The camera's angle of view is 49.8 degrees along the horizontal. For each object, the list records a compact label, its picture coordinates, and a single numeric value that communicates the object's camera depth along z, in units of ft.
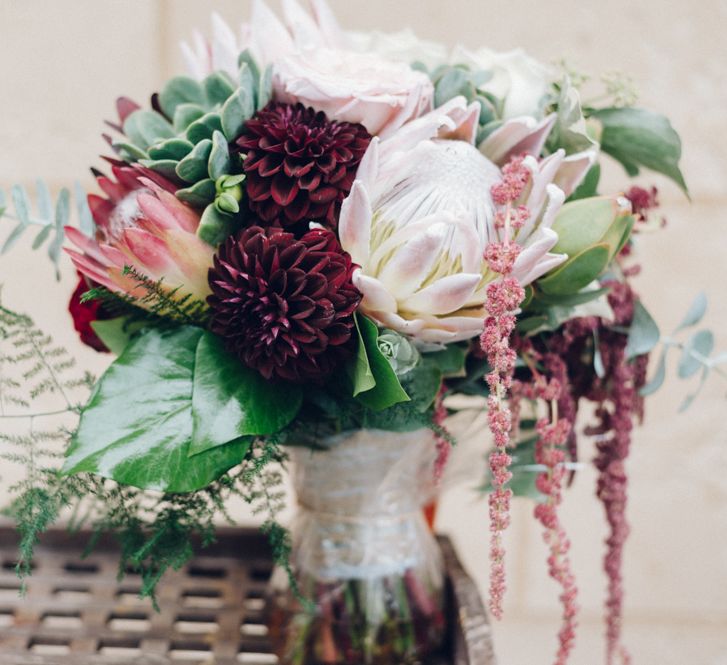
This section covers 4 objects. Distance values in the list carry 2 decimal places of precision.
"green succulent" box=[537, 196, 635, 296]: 1.45
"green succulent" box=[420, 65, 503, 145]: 1.59
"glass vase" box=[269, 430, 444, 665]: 1.89
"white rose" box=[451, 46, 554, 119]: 1.65
